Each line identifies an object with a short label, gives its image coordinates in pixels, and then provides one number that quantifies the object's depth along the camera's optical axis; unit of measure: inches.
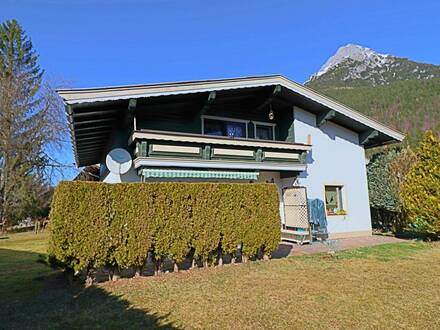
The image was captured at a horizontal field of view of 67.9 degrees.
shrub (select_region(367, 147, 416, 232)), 869.8
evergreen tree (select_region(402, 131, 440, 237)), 637.3
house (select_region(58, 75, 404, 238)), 557.3
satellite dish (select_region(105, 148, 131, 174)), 558.7
